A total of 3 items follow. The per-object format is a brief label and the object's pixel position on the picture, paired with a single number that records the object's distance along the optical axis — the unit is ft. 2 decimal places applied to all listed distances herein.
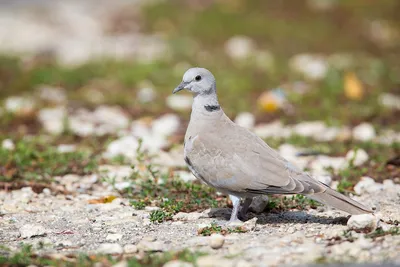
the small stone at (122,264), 31.24
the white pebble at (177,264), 30.86
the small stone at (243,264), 30.84
